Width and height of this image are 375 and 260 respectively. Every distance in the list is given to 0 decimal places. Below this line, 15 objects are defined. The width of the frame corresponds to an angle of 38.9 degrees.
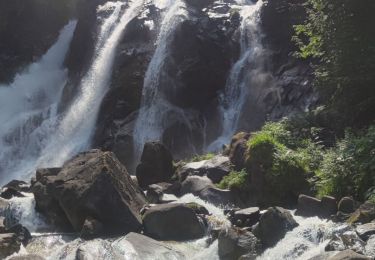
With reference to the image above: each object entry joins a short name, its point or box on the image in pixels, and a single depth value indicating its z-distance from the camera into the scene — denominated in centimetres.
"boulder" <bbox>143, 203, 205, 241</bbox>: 1217
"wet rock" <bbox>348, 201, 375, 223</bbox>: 935
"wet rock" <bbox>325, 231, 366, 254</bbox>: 827
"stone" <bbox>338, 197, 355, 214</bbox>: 1063
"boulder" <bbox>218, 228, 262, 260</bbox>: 1016
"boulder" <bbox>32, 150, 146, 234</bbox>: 1290
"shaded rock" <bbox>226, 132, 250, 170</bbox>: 1596
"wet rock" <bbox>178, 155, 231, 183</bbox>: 1609
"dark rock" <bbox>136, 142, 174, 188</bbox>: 1777
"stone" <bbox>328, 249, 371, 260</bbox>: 751
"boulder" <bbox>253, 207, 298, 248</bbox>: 1039
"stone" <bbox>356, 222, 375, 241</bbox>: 851
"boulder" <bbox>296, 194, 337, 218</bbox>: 1104
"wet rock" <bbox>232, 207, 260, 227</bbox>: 1149
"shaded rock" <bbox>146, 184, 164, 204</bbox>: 1490
